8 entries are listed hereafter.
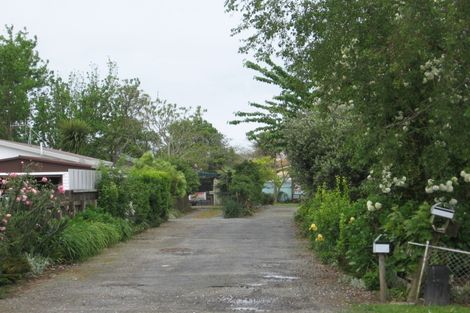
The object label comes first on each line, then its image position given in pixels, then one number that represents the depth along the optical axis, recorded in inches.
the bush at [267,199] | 2089.1
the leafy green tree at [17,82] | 1734.7
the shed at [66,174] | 692.1
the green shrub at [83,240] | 543.7
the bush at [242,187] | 1464.1
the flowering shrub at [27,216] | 464.0
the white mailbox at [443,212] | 337.4
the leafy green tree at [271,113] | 1222.9
